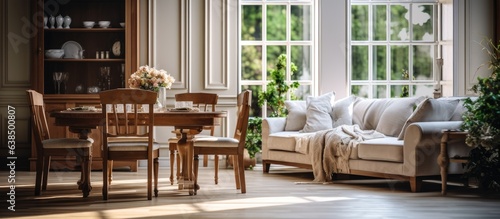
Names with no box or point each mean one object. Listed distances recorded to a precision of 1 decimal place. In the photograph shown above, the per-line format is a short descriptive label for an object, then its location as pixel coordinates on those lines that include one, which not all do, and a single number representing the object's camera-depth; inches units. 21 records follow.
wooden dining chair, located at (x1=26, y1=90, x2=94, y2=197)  232.8
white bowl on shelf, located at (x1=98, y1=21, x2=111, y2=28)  331.6
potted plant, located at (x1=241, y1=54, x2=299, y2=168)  338.3
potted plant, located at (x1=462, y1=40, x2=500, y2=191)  229.6
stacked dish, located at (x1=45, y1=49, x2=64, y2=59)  330.5
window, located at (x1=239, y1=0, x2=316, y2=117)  351.9
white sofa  244.1
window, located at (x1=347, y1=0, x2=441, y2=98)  343.6
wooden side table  236.3
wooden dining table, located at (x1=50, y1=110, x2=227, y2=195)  226.7
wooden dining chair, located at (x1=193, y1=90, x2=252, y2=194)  240.4
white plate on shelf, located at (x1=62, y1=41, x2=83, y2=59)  335.3
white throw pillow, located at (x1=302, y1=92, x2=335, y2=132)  306.2
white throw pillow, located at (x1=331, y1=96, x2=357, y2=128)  308.3
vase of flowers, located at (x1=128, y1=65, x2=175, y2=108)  257.9
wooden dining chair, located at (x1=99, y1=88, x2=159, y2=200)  217.0
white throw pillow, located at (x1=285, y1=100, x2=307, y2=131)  315.9
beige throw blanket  273.7
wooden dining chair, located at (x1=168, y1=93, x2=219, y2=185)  286.7
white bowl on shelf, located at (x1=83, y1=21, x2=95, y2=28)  330.3
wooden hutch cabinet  324.5
